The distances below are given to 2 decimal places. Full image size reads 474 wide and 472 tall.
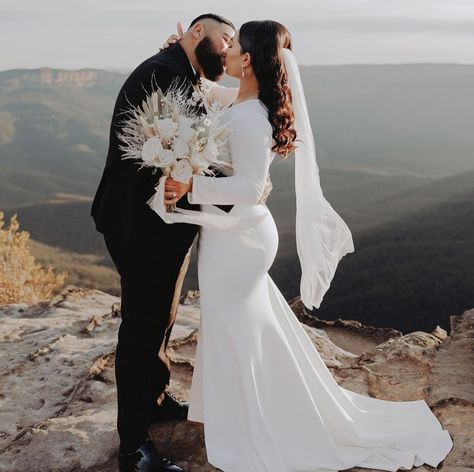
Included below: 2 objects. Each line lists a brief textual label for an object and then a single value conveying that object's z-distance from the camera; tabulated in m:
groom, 3.51
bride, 3.23
